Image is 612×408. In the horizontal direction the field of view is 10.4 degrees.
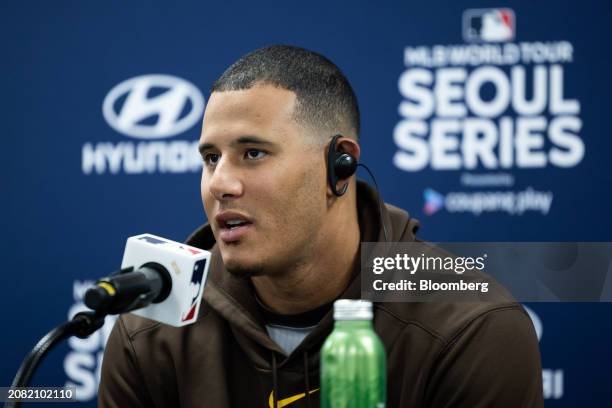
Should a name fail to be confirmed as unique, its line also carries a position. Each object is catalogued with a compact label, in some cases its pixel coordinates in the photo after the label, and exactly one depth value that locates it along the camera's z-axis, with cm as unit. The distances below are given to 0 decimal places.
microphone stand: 258
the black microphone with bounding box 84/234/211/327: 261
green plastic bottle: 260
